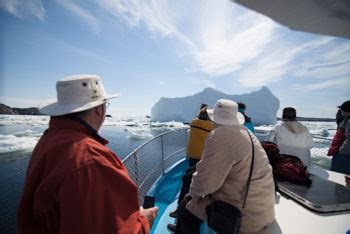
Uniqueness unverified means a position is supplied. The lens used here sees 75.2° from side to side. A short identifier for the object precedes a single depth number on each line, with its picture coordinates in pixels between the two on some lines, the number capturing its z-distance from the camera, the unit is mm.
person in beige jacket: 1629
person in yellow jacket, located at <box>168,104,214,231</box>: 3240
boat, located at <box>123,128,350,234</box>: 1780
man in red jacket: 771
